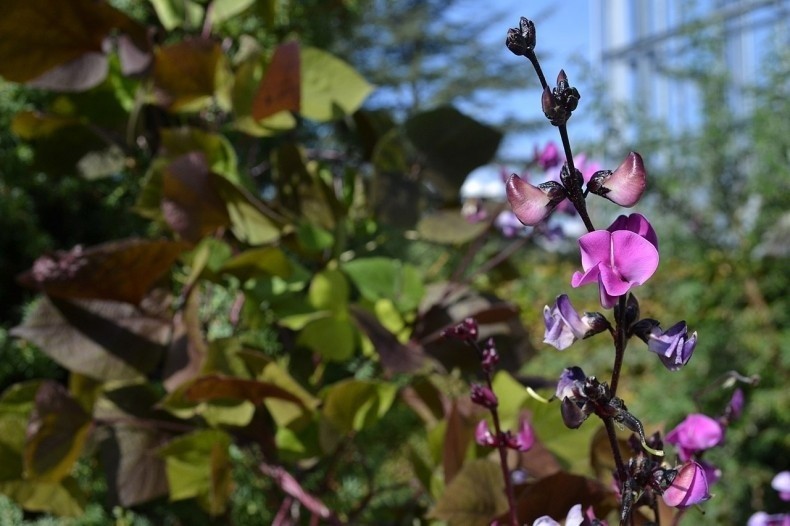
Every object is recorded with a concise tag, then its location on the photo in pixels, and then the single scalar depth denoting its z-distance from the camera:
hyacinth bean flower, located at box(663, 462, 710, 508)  0.40
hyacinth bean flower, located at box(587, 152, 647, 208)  0.38
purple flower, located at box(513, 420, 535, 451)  0.57
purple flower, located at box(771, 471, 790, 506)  0.69
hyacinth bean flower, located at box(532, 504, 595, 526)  0.44
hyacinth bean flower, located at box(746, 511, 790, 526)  0.67
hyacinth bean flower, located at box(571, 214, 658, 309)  0.37
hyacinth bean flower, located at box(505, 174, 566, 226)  0.38
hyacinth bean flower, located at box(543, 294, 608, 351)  0.41
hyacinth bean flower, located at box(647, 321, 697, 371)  0.39
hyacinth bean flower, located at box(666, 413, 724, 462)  0.56
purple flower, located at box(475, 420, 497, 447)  0.54
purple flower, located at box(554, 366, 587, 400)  0.39
